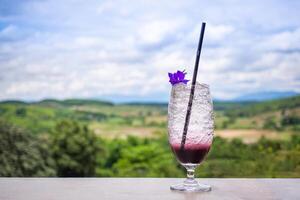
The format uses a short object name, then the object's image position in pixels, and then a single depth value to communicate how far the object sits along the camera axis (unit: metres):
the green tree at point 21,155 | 6.14
